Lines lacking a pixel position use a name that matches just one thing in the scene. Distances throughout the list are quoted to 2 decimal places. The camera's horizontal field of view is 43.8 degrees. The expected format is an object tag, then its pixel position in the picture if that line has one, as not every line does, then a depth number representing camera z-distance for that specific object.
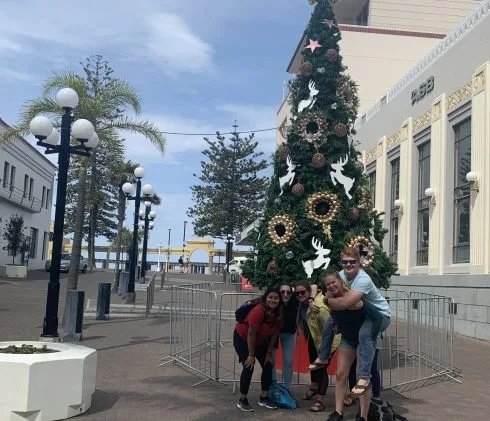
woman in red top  6.45
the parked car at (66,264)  42.77
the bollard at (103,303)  15.57
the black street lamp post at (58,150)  10.48
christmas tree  9.35
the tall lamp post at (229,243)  57.00
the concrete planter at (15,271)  35.72
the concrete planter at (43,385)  5.67
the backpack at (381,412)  6.15
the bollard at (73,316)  11.34
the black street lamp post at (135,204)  20.64
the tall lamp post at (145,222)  28.37
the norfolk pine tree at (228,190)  56.84
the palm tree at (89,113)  14.52
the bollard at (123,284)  23.95
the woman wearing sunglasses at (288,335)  6.78
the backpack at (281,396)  6.79
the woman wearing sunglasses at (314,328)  6.98
